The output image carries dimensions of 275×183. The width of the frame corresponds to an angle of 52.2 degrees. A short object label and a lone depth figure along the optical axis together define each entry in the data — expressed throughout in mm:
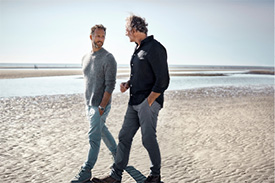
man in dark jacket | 3529
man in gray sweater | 3893
